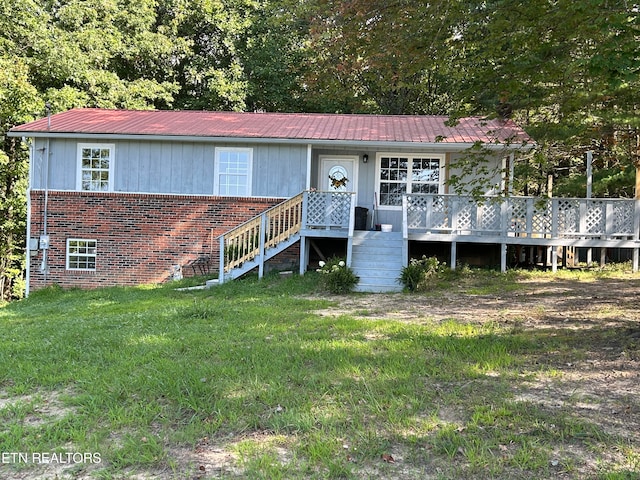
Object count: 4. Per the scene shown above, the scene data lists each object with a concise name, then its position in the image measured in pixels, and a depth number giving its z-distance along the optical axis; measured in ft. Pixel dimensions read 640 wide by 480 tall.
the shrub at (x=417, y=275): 31.27
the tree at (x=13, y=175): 50.42
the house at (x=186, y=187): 41.19
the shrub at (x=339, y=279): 31.32
